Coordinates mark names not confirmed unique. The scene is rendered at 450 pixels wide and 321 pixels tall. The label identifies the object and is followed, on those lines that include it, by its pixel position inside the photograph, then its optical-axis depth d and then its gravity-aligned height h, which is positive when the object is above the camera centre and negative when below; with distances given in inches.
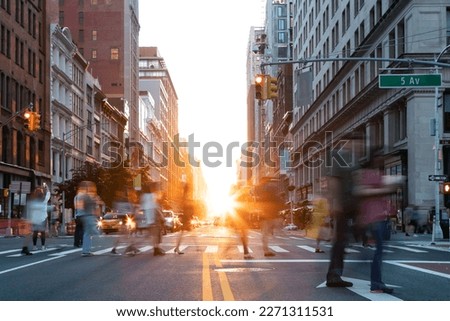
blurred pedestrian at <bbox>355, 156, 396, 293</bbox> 323.3 -5.9
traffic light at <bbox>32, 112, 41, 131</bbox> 1250.0 +126.6
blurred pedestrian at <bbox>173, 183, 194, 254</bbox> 702.5 -19.0
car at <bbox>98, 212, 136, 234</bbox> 1664.4 -69.4
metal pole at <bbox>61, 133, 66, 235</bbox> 1727.2 -62.3
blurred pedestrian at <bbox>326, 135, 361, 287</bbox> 333.1 -4.6
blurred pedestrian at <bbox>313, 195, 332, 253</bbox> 714.2 -36.0
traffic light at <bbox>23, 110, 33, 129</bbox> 1242.0 +133.3
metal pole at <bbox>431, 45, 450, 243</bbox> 1232.6 +41.0
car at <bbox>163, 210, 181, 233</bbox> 1627.0 -69.2
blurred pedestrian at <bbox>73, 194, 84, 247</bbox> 839.3 -49.0
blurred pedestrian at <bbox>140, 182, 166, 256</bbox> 682.8 -17.2
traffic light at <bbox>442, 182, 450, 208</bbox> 1203.2 +7.6
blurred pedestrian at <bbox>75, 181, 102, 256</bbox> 666.8 -16.0
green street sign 840.9 +132.0
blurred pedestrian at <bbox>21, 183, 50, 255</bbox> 733.2 -17.2
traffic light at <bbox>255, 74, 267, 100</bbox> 906.1 +135.2
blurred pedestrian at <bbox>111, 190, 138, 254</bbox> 1061.1 -23.6
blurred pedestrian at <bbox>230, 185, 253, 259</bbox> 660.7 -18.7
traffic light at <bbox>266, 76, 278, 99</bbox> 902.0 +132.4
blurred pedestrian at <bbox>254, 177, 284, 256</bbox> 642.8 -7.7
